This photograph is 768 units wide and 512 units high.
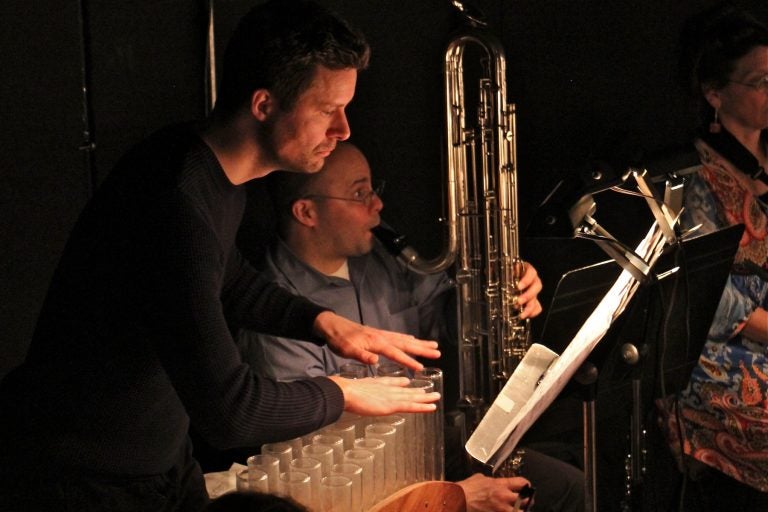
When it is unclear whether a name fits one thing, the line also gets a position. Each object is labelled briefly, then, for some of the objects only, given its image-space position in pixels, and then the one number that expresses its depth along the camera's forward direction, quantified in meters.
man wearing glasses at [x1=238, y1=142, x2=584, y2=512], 5.79
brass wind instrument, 5.79
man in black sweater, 3.21
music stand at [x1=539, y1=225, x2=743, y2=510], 4.17
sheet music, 3.71
